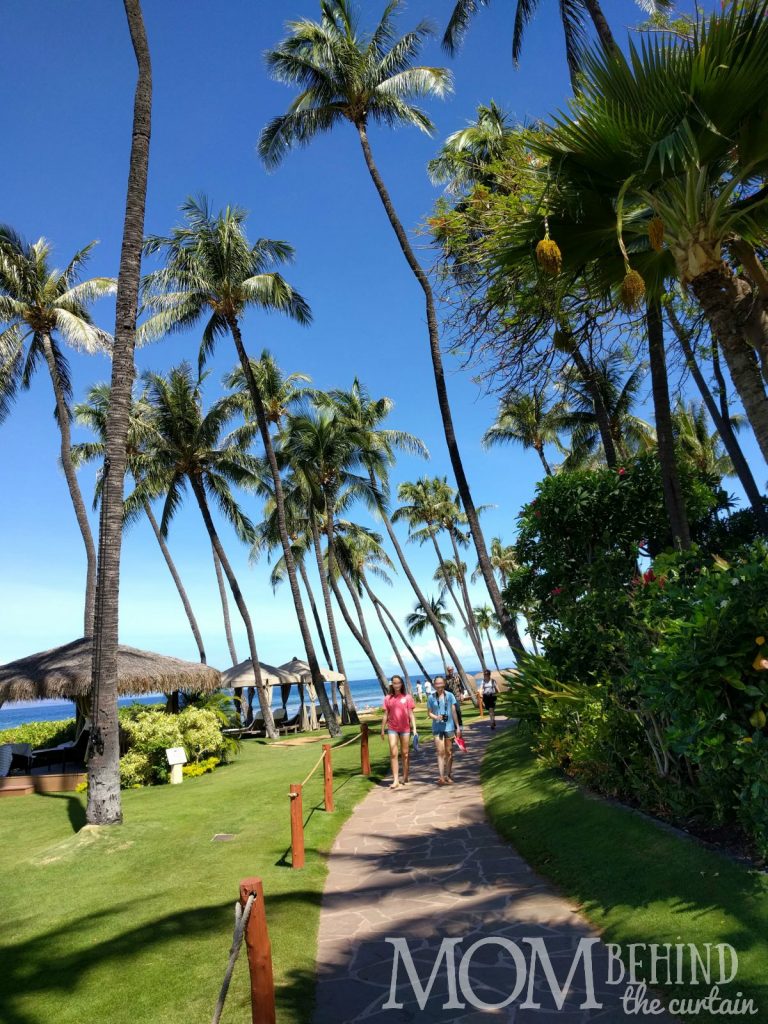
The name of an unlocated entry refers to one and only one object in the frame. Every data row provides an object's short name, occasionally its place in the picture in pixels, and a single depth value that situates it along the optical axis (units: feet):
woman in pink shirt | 35.22
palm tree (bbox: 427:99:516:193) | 51.11
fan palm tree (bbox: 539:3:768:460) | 14.57
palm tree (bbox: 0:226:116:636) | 63.05
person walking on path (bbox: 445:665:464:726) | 54.57
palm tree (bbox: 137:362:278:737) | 80.53
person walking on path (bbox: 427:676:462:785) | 34.32
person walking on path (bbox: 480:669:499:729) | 57.67
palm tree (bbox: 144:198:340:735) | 65.00
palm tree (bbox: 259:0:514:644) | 52.29
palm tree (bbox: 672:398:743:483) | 103.60
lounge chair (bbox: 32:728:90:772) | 52.13
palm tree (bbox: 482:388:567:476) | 101.83
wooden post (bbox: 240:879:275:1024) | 10.77
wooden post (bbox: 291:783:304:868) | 22.67
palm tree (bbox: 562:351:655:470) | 80.59
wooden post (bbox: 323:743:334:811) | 31.19
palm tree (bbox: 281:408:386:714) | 84.84
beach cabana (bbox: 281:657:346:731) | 92.43
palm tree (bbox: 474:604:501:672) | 250.57
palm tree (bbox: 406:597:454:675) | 218.42
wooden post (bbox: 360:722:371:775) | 41.10
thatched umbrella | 45.85
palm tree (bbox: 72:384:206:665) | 83.76
